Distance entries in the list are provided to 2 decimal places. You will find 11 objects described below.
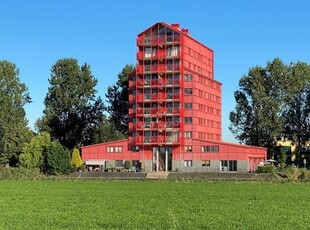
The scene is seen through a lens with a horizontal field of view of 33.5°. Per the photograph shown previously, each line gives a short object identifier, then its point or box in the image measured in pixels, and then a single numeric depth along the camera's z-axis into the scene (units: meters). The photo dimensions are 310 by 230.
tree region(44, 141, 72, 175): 96.88
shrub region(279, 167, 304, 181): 72.69
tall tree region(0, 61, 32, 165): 108.75
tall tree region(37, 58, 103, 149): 122.50
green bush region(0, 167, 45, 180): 79.20
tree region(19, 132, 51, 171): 101.47
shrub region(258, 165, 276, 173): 93.76
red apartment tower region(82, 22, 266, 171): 109.75
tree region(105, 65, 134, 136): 133.12
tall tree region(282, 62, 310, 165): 117.50
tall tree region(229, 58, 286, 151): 114.94
